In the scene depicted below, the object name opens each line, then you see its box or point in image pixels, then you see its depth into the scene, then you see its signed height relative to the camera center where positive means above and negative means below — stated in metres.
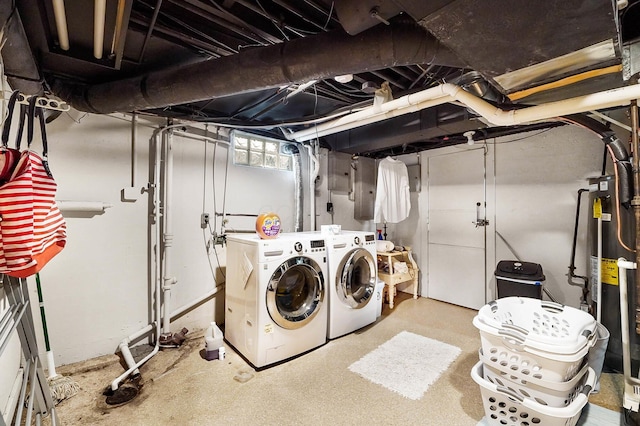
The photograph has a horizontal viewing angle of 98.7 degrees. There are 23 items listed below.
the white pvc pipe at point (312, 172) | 3.60 +0.58
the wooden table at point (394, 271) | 3.67 -0.78
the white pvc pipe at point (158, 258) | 2.59 -0.41
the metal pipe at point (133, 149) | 2.54 +0.61
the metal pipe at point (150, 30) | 1.36 +1.04
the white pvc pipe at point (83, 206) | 2.16 +0.07
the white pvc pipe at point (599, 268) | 2.30 -0.44
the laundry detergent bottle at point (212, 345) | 2.40 -1.14
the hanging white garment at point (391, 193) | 3.94 +0.33
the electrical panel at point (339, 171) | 4.07 +0.67
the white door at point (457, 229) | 3.64 -0.19
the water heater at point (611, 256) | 2.12 -0.33
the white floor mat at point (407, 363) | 2.08 -1.27
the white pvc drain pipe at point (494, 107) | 1.60 +0.74
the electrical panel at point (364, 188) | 4.42 +0.44
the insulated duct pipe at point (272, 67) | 1.34 +0.83
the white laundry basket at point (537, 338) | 1.40 -0.68
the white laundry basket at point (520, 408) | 1.41 -1.03
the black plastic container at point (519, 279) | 2.76 -0.65
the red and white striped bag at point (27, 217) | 1.18 -0.01
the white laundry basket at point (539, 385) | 1.43 -0.93
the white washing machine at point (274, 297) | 2.25 -0.74
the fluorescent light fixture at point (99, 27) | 1.17 +0.91
